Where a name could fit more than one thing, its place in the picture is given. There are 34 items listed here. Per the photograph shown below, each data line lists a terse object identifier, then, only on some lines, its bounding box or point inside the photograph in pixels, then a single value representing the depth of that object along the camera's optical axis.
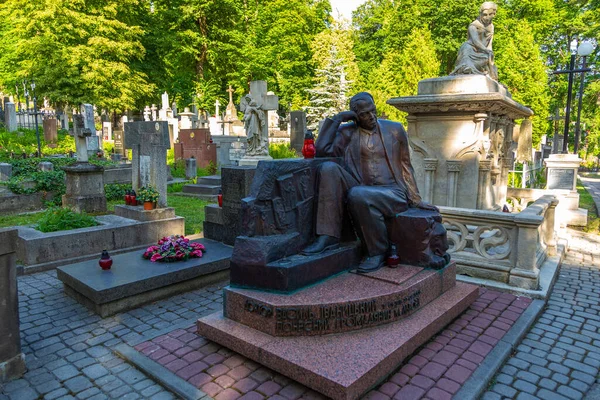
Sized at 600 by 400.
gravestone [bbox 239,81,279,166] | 16.22
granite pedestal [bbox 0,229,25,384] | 3.69
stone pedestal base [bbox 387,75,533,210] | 7.83
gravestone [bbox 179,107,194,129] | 27.79
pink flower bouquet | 6.19
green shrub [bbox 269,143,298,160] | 20.59
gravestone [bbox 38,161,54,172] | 13.27
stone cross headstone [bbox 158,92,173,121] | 29.89
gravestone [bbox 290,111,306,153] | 23.88
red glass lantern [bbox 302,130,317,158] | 4.92
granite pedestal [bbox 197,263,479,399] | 3.34
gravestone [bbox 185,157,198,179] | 17.52
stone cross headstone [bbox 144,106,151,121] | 33.50
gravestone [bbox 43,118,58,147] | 23.91
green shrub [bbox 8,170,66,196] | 10.88
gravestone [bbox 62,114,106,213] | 10.05
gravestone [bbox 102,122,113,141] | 29.11
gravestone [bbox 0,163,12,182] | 12.35
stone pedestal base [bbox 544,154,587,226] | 11.71
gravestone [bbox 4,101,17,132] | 26.12
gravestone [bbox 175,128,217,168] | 20.62
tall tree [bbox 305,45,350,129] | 34.06
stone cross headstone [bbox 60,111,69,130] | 32.94
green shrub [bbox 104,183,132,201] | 12.68
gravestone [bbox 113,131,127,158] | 23.41
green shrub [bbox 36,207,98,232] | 7.38
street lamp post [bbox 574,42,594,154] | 12.72
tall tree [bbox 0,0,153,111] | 27.06
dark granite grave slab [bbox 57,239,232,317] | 5.20
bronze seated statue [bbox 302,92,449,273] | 4.60
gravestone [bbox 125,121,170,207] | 9.15
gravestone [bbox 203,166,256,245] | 7.51
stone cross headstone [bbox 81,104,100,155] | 20.83
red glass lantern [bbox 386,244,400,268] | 4.77
